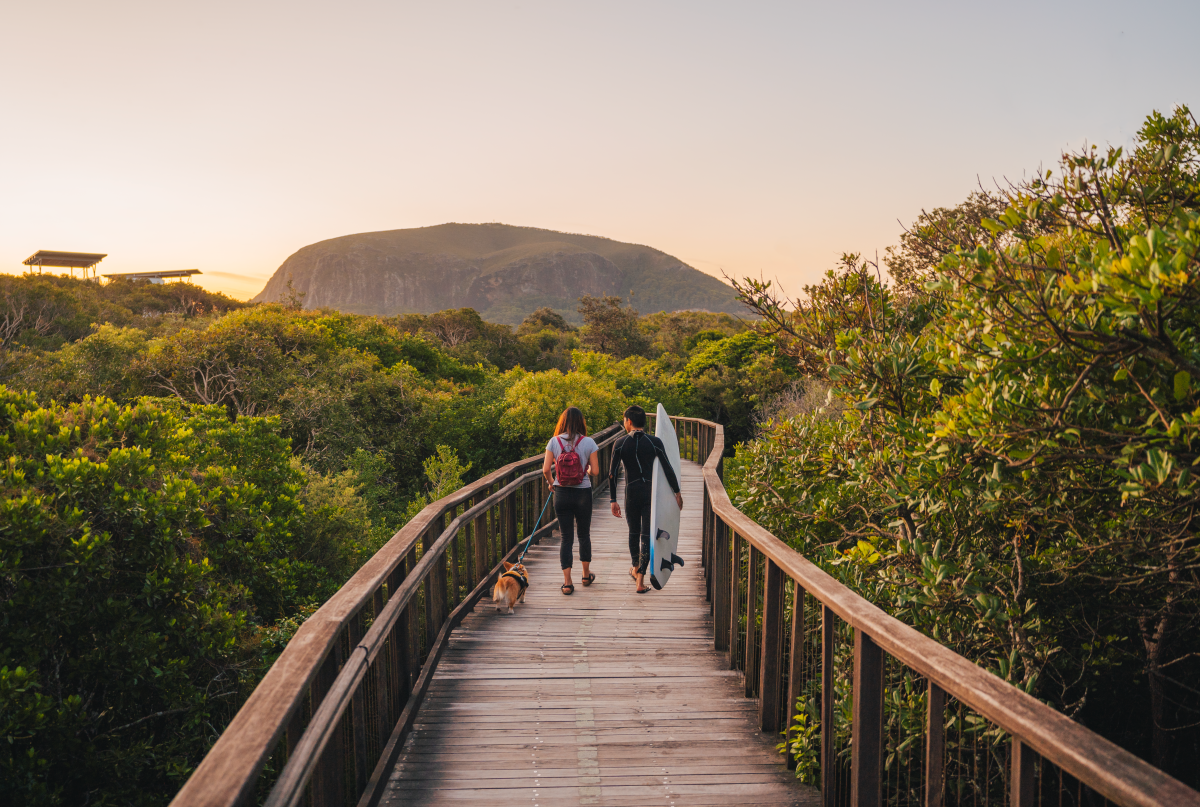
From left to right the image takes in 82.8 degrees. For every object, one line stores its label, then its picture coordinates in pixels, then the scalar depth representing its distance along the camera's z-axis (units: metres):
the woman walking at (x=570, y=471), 5.86
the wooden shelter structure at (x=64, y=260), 77.94
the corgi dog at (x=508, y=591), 5.41
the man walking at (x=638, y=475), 5.81
